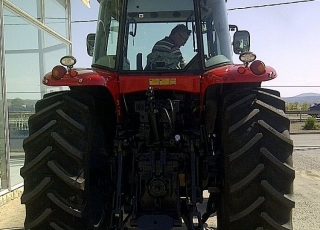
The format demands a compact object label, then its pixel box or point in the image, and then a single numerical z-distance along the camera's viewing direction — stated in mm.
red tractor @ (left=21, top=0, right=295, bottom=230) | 3186
